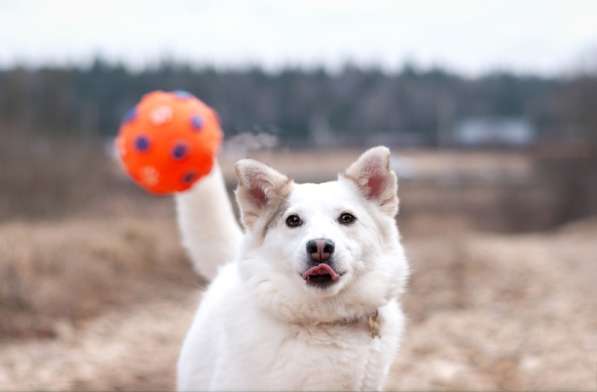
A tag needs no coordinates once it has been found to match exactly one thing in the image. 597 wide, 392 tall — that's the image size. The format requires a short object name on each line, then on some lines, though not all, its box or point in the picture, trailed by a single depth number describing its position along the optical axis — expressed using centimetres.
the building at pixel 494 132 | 2408
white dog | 332
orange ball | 443
